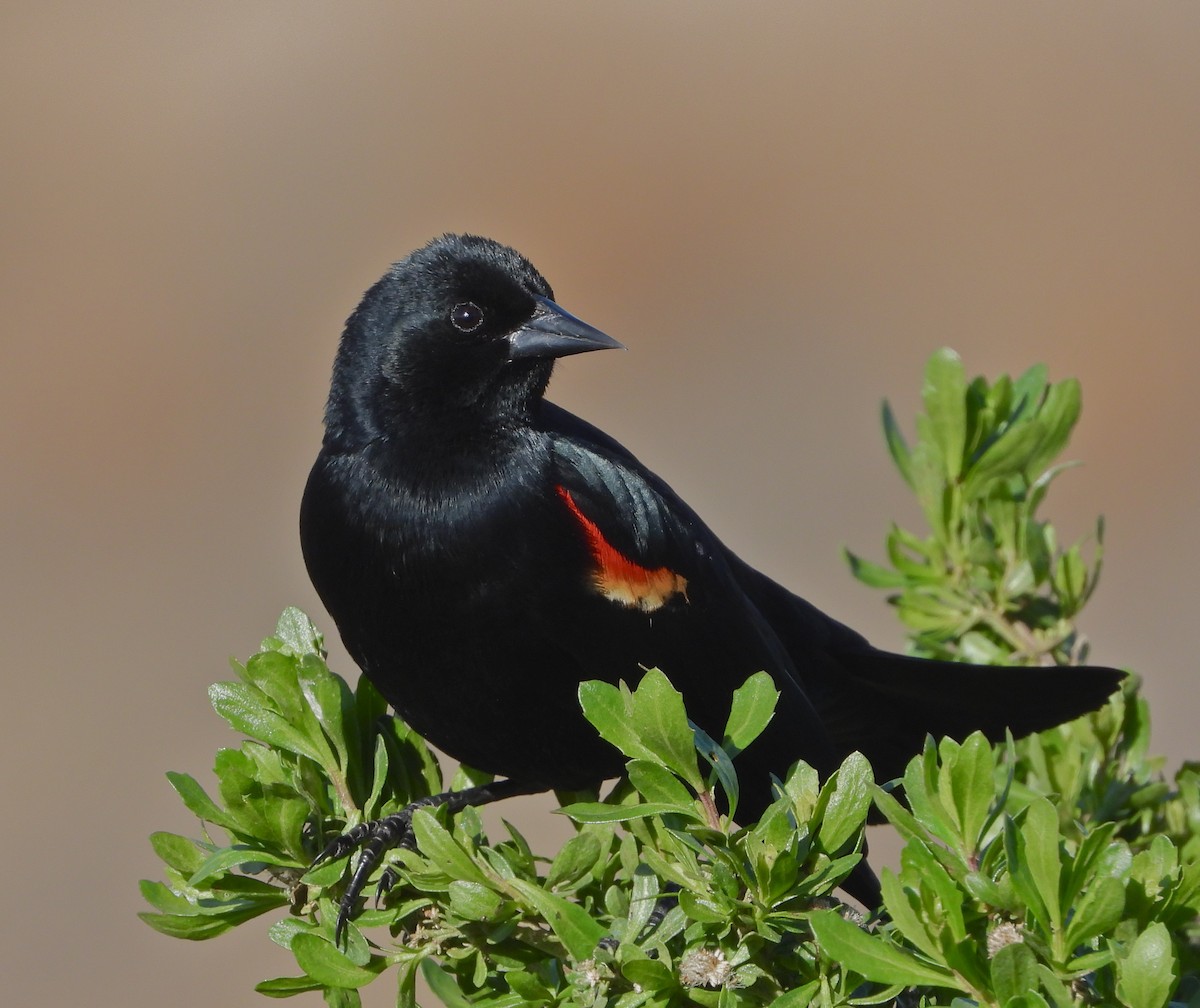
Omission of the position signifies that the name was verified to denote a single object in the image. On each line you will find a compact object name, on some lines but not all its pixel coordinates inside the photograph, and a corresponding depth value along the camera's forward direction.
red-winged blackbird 4.94
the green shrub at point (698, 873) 4.68
